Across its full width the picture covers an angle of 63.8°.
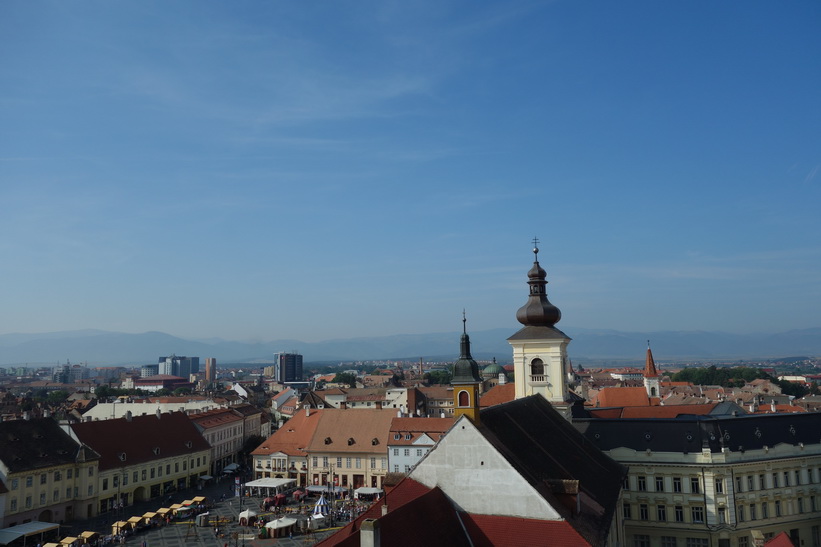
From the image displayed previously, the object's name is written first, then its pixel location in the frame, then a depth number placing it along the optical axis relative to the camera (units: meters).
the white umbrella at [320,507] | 52.22
